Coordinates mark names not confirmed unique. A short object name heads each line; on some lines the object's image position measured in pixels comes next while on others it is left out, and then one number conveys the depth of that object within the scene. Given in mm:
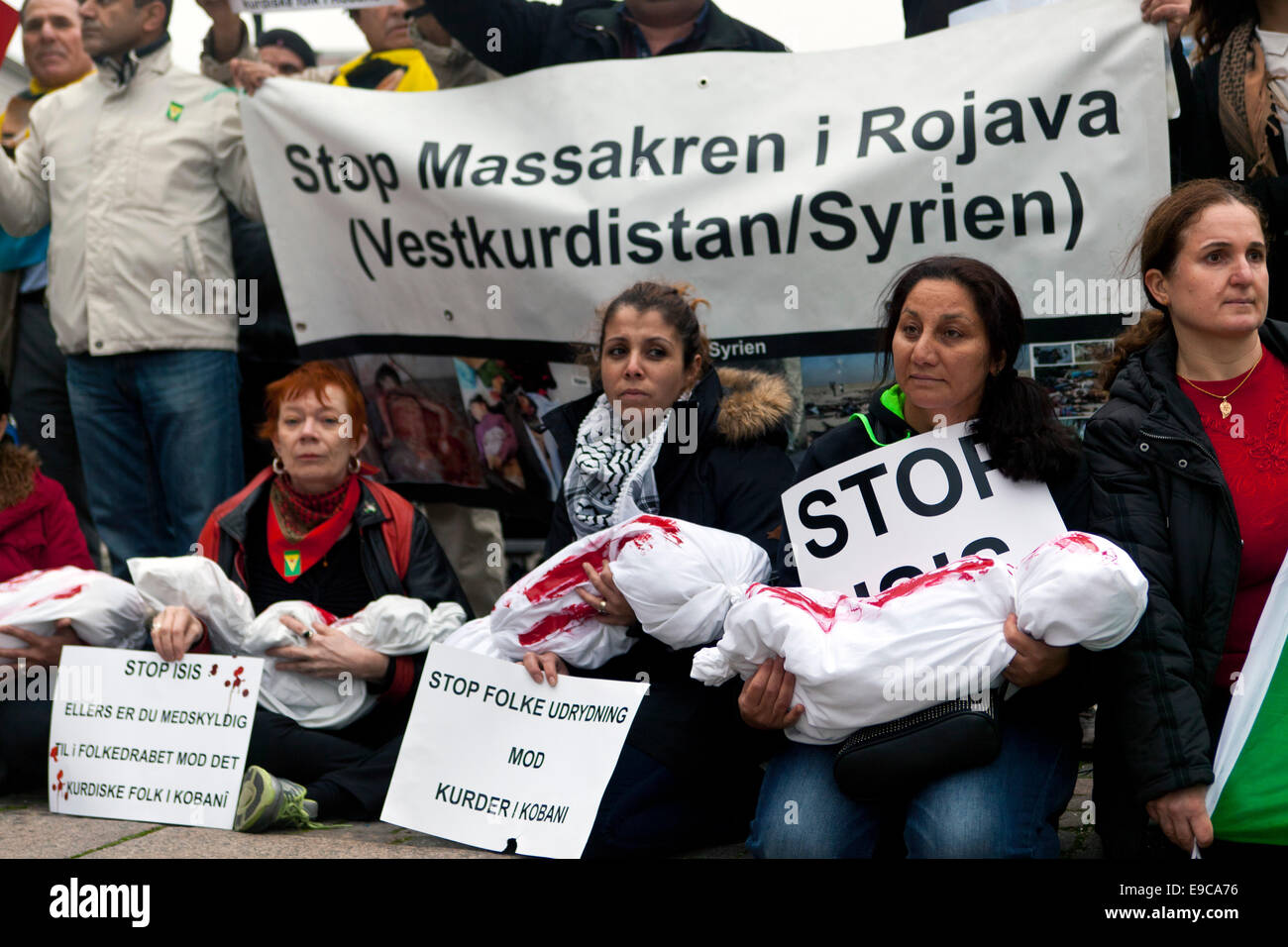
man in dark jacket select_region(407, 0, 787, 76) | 4941
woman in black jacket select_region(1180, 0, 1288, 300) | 4043
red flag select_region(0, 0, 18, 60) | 4723
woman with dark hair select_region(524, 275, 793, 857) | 3574
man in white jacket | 5172
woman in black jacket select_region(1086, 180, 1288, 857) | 2951
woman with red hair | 4066
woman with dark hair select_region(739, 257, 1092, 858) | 3002
